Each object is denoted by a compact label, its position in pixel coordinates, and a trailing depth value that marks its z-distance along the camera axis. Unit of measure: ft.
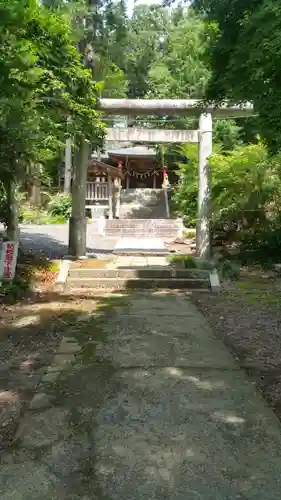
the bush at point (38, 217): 73.39
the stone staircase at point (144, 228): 62.97
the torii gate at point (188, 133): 35.55
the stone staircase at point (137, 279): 29.25
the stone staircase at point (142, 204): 80.74
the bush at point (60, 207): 79.25
